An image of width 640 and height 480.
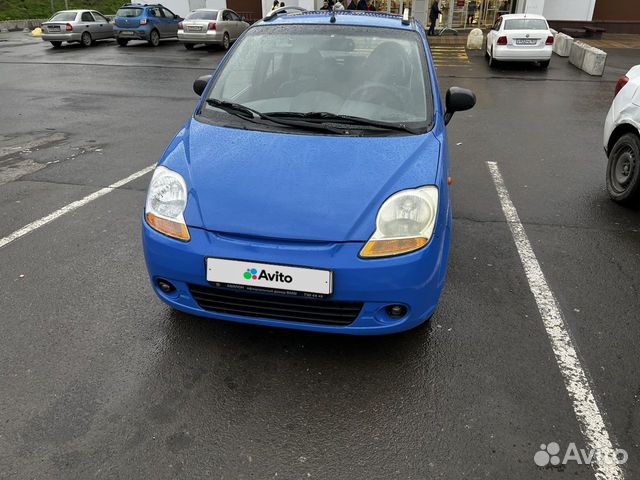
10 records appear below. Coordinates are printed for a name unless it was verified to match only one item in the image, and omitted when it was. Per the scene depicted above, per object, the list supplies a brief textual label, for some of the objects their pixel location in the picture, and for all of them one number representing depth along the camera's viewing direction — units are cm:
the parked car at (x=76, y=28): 2148
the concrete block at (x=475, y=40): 2078
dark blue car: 2188
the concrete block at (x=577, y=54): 1533
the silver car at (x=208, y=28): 2061
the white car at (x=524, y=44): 1515
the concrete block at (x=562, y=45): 1753
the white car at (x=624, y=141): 505
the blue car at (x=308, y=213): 260
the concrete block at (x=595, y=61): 1407
